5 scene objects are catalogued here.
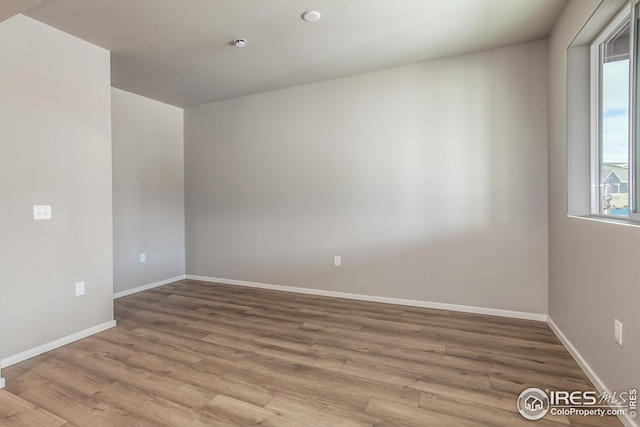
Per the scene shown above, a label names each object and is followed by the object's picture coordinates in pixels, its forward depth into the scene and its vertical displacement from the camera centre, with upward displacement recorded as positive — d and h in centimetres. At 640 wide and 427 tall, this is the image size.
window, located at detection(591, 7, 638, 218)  164 +54
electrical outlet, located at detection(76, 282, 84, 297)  256 -66
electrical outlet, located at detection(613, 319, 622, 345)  152 -65
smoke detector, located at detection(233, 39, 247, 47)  263 +151
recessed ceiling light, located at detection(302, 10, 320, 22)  225 +149
